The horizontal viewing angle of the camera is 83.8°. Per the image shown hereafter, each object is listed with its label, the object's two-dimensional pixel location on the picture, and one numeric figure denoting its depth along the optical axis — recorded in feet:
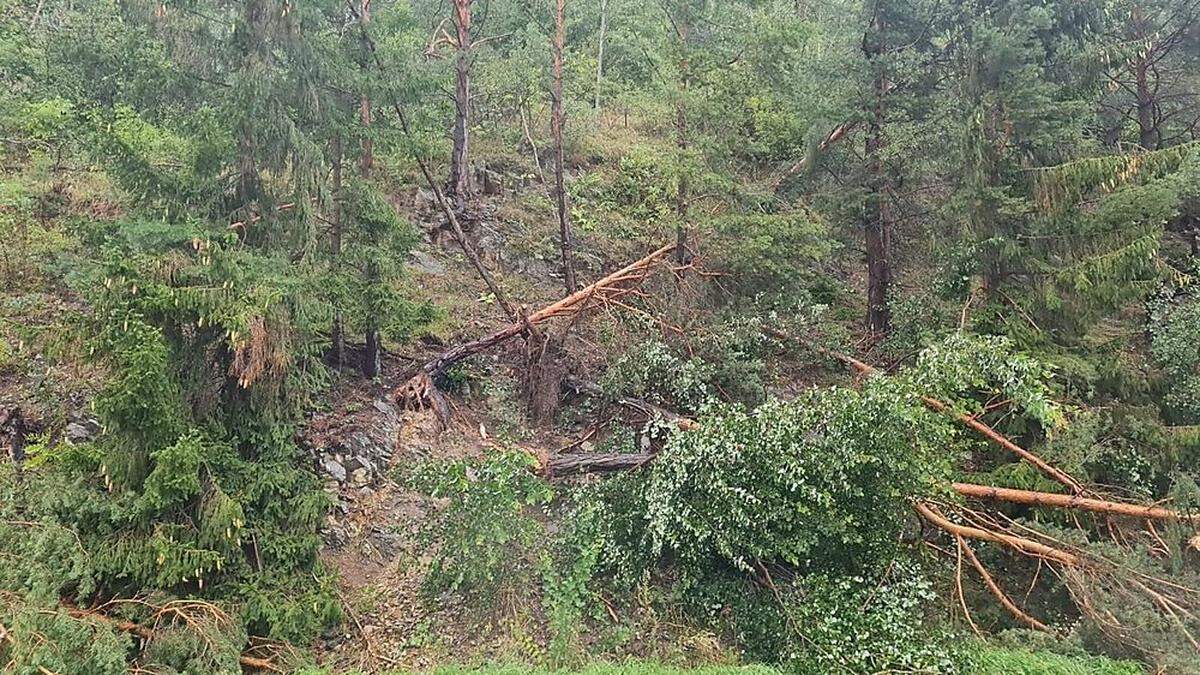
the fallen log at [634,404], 26.86
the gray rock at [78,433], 23.80
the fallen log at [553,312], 33.01
